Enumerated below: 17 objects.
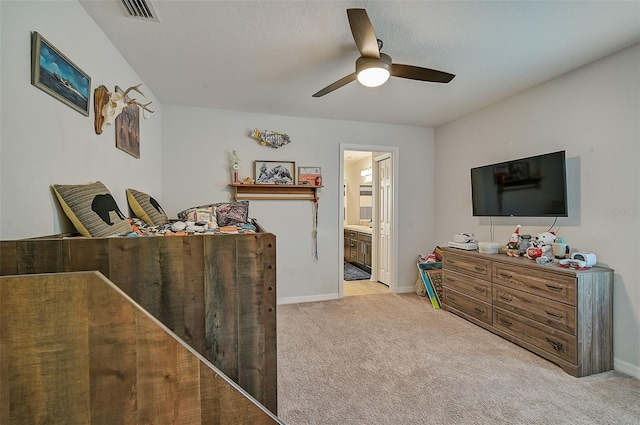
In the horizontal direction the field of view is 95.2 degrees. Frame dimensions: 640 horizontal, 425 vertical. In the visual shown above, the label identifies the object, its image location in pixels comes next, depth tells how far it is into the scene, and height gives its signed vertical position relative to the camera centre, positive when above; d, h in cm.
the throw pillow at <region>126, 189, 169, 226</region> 232 +6
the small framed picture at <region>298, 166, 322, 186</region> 387 +51
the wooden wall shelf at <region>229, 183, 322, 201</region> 369 +29
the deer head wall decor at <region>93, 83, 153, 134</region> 184 +70
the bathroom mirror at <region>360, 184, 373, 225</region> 655 +22
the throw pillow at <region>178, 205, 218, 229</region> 260 +0
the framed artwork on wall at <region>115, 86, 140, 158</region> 221 +69
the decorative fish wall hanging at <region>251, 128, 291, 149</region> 370 +98
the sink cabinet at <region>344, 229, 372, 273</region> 562 -73
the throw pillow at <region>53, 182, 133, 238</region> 144 +3
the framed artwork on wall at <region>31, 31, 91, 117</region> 131 +70
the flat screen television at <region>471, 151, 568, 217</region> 255 +25
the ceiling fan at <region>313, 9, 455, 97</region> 161 +102
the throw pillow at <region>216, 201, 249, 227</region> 279 +0
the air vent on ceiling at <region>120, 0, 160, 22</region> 170 +124
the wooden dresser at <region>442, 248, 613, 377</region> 216 -80
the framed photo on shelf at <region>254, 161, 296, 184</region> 374 +55
